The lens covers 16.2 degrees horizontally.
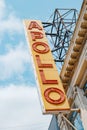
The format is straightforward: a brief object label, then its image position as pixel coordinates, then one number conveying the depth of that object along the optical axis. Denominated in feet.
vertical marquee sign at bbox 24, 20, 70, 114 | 49.06
